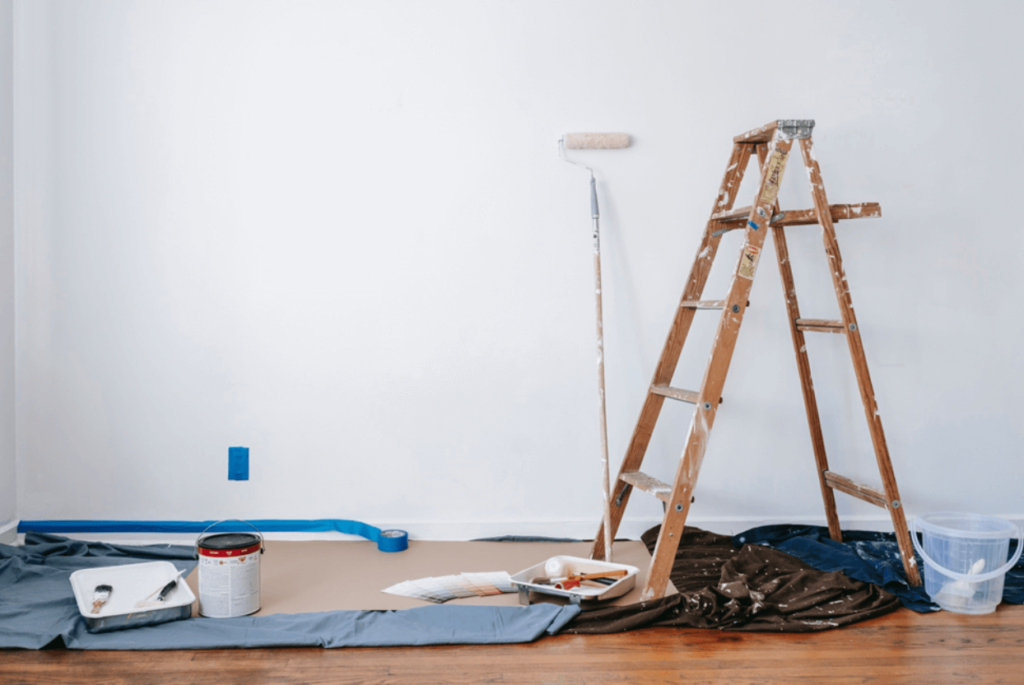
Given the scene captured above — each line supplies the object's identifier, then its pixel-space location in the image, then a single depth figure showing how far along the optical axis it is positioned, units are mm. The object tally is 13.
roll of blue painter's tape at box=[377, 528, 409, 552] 2580
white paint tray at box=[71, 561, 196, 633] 1864
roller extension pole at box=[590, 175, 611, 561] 2402
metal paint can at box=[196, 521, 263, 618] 1938
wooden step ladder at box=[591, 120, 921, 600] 2066
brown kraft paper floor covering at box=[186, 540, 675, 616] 2105
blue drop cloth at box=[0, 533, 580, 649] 1807
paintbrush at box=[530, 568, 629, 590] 2070
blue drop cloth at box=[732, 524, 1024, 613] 2176
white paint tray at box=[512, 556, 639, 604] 2016
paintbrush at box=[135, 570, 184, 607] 1945
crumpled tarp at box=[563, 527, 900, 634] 1948
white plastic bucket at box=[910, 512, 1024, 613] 2018
